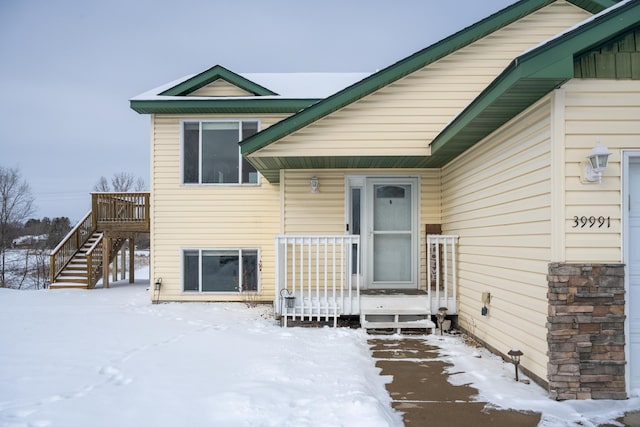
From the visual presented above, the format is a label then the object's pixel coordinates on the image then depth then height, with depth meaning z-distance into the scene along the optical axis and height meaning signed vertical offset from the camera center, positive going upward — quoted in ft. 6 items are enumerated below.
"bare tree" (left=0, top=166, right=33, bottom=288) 67.21 +5.47
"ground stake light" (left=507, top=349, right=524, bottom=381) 12.54 -3.90
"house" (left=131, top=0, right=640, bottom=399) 11.39 +1.97
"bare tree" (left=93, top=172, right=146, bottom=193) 112.16 +13.83
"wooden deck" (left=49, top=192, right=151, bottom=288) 34.31 -0.59
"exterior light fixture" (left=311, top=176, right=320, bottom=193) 23.48 +2.76
